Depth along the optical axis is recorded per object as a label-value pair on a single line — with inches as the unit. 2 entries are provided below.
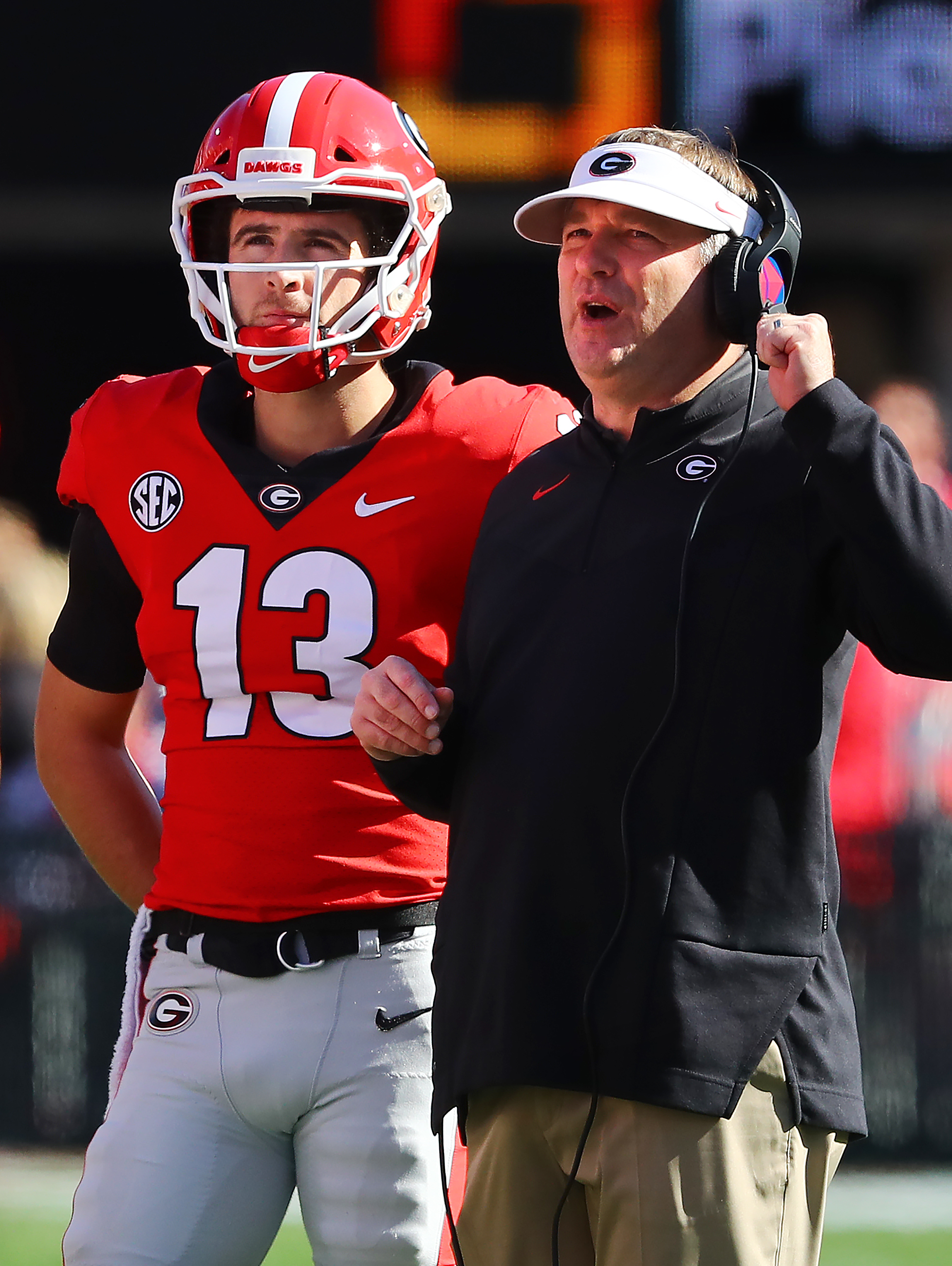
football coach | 771.7
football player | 786.3
